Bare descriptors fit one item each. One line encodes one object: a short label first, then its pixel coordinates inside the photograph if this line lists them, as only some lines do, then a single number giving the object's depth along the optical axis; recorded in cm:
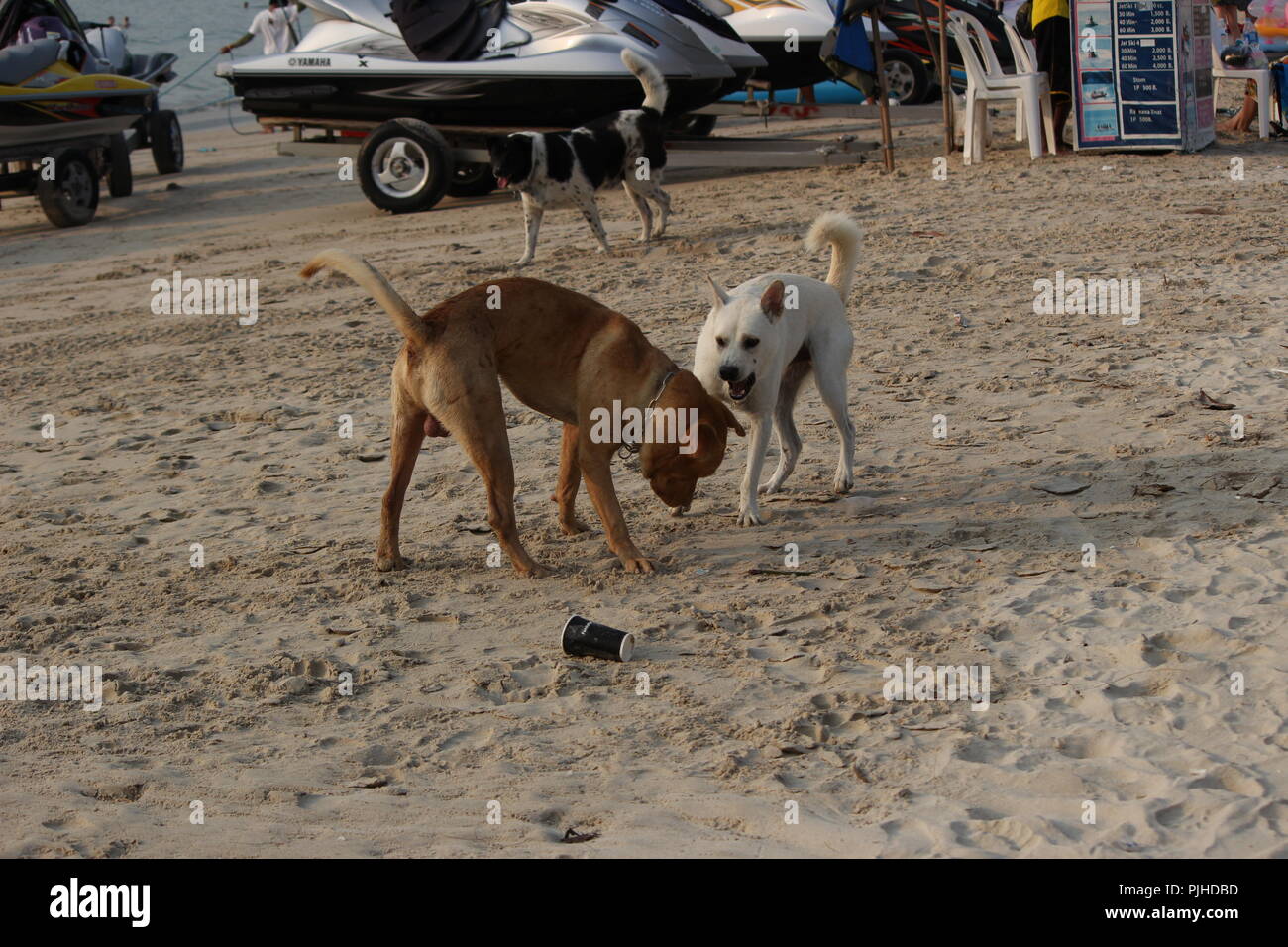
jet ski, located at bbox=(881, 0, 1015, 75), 1675
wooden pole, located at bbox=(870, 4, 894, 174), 1348
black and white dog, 1098
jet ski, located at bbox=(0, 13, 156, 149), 1356
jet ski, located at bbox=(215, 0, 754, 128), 1330
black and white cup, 452
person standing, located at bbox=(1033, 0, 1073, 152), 1381
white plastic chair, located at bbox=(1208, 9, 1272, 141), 1404
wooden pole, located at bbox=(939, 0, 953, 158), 1404
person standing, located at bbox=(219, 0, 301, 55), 2292
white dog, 545
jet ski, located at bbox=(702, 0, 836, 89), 1731
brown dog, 519
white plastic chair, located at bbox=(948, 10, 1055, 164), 1352
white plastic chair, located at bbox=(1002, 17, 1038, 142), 1396
